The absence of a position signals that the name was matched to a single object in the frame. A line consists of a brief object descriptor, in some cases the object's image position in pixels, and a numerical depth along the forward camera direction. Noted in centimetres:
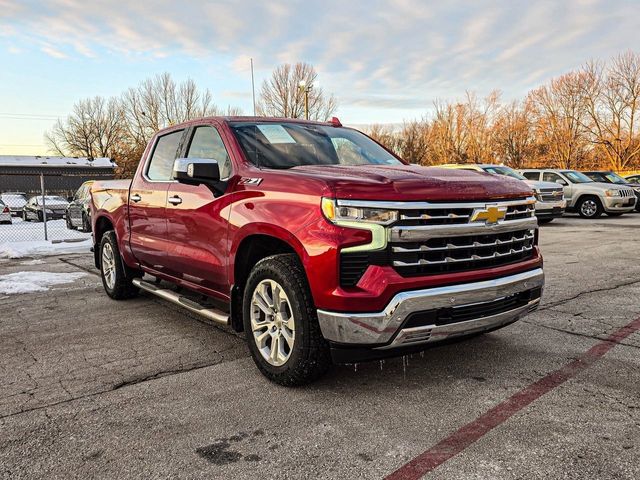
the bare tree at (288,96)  3941
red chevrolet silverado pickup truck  294
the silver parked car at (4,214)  2050
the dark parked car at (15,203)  2765
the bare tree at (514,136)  4416
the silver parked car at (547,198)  1480
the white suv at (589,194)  1691
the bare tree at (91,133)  6188
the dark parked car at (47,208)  2153
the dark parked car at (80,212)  1584
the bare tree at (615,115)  4134
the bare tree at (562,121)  4244
